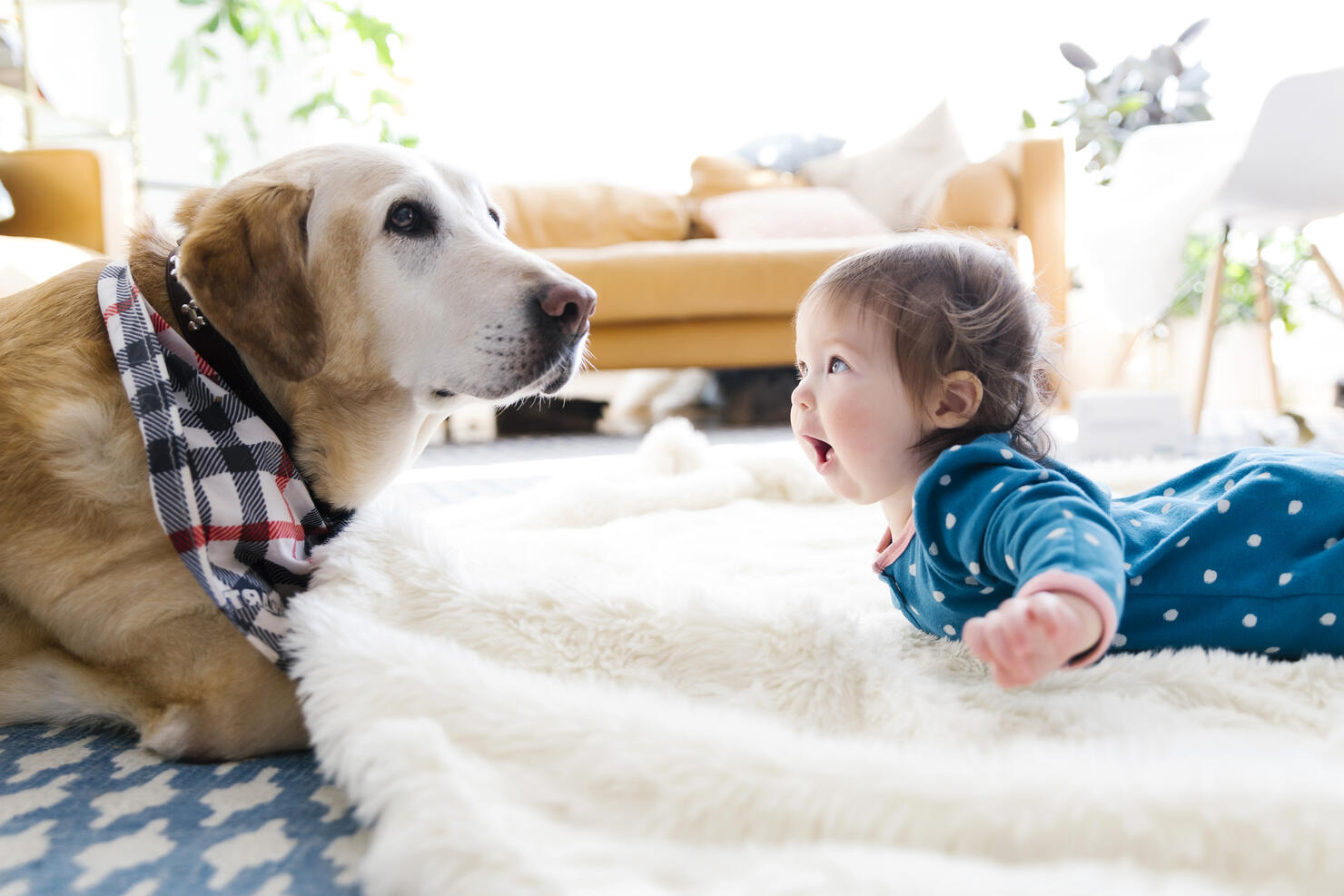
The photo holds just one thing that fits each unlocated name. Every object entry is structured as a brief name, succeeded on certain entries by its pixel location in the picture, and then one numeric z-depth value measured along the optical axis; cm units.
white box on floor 249
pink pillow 389
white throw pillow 405
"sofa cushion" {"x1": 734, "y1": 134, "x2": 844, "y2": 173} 464
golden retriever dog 82
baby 80
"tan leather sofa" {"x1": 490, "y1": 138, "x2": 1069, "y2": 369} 334
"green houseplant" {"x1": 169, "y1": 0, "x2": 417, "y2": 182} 382
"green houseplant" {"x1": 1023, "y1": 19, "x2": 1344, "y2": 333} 410
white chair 248
